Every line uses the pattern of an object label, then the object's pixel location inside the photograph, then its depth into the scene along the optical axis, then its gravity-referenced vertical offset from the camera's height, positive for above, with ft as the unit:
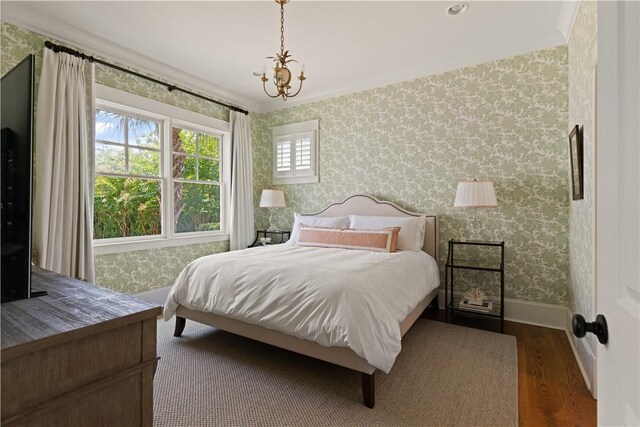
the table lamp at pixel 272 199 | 14.21 +0.63
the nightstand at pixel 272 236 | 14.96 -1.20
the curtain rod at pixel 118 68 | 8.81 +4.86
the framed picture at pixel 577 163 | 7.43 +1.23
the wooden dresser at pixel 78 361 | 2.07 -1.13
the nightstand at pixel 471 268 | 9.67 -2.07
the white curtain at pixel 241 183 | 14.17 +1.39
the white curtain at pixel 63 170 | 8.52 +1.23
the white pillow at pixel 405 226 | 10.69 -0.49
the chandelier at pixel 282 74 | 7.38 +3.34
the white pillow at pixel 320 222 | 12.35 -0.40
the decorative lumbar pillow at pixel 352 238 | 10.22 -0.91
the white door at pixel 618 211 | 1.94 +0.01
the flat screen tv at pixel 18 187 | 2.94 +0.26
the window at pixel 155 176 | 10.61 +1.43
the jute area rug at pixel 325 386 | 5.51 -3.64
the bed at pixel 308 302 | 5.82 -2.07
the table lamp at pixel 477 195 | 9.31 +0.54
